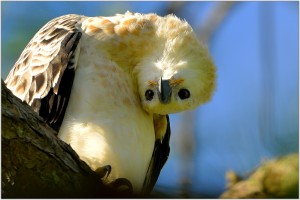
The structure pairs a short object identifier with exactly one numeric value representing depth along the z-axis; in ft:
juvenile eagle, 34.09
